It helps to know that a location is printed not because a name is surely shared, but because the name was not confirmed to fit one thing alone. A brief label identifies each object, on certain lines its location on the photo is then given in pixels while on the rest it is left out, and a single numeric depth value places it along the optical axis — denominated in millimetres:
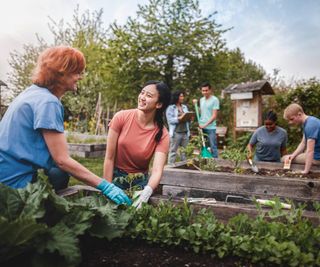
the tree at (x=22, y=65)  16781
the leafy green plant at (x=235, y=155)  4000
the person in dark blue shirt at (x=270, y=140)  4977
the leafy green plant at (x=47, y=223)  1179
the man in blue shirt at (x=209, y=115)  6613
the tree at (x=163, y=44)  10867
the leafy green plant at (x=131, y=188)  2220
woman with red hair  1811
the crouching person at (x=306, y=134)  3855
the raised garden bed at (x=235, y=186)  2900
